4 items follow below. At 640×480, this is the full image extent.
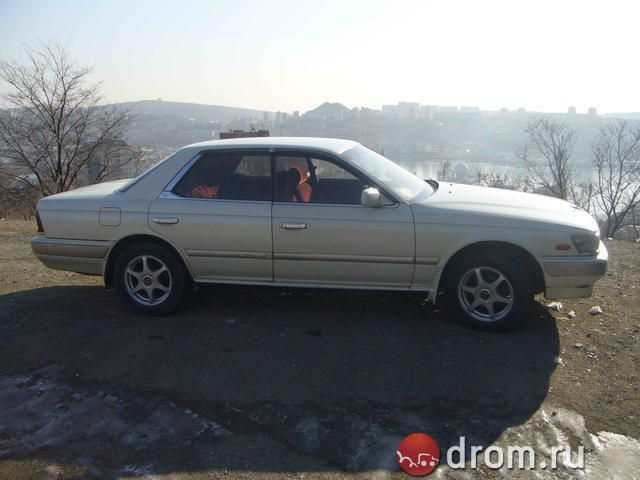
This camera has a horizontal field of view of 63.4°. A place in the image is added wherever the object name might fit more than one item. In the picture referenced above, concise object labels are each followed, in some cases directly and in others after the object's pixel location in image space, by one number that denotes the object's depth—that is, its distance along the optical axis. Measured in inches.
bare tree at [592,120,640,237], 1165.8
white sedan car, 164.1
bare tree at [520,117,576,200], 1166.3
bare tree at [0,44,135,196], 767.7
